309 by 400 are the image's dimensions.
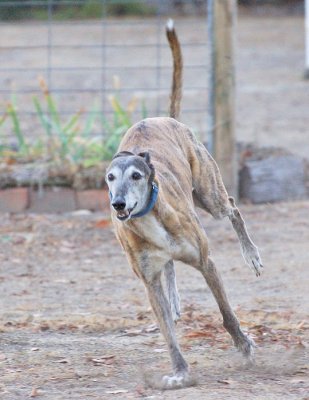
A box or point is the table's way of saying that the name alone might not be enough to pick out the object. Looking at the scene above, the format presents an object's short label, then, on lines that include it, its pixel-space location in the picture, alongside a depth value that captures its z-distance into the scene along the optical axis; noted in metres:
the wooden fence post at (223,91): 19.33
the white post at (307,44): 30.17
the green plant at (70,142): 19.84
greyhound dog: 10.56
